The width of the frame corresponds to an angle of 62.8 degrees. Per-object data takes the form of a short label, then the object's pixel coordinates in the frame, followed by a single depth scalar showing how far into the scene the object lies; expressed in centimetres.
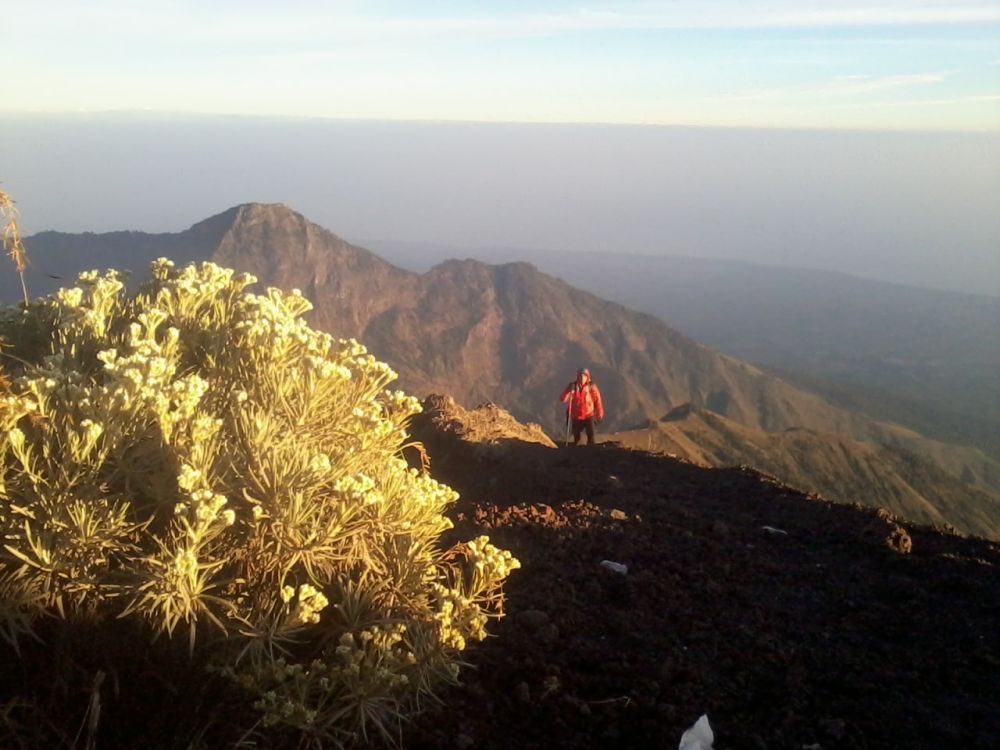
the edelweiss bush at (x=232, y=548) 284
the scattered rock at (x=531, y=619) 417
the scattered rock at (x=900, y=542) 618
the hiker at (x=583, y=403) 1302
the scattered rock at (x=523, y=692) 347
